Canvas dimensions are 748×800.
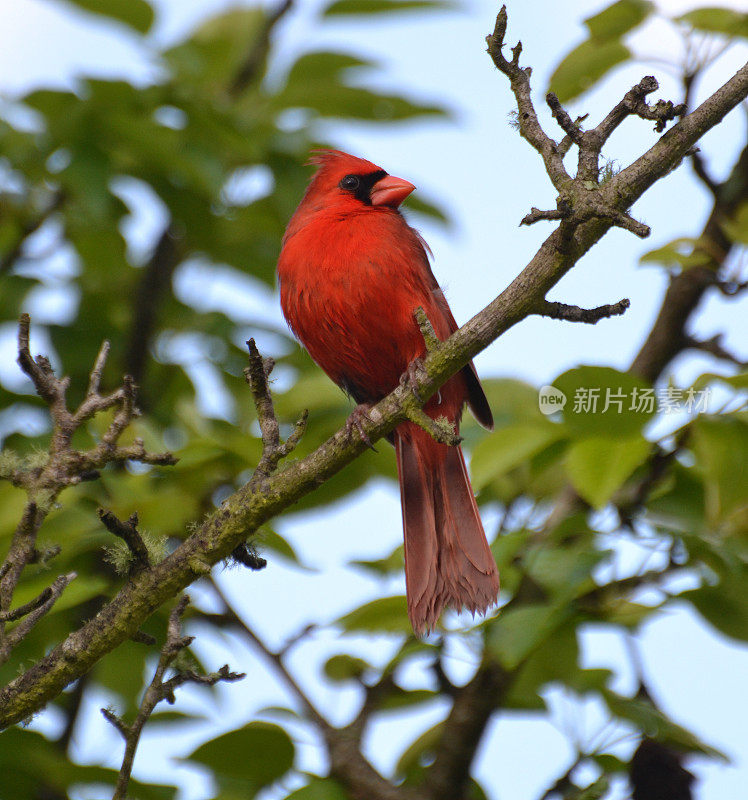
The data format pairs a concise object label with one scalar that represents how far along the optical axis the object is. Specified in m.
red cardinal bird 6.67
